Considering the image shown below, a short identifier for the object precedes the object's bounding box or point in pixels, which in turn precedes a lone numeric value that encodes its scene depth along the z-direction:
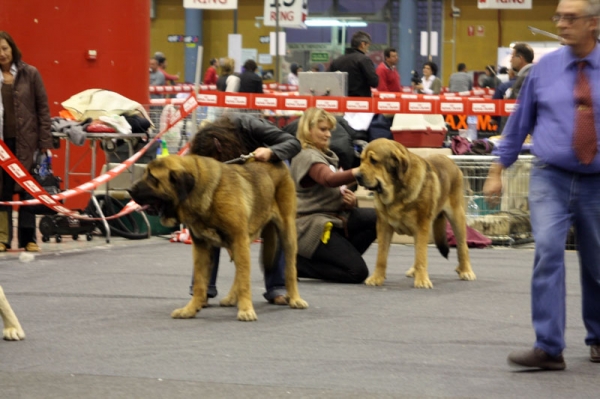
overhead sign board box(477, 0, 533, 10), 27.12
